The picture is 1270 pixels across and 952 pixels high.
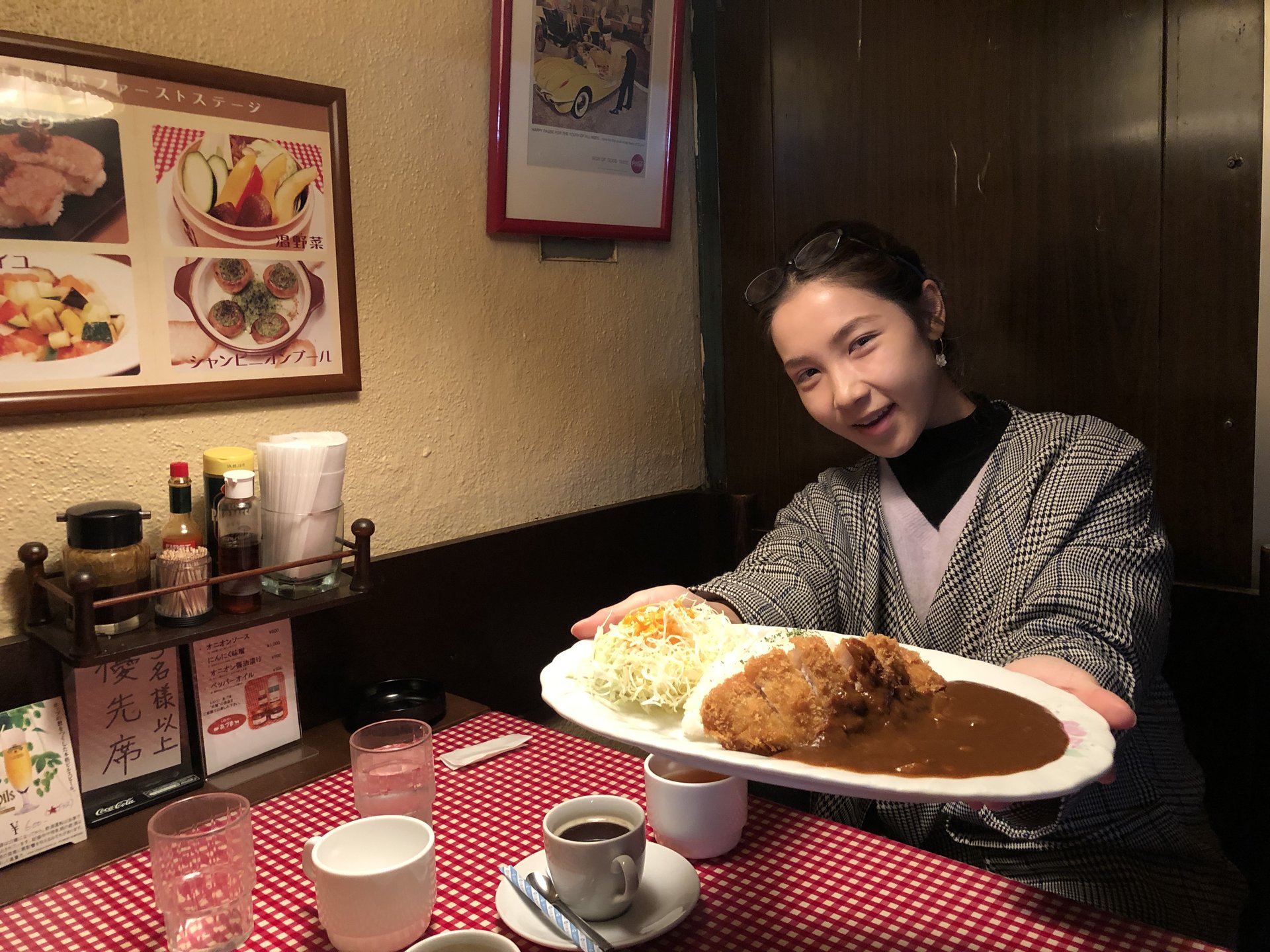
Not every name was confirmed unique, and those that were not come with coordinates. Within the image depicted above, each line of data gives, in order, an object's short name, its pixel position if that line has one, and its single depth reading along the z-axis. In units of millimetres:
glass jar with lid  1352
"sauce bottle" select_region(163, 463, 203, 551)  1440
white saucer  1023
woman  1448
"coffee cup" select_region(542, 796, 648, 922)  1024
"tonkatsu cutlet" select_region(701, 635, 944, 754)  1036
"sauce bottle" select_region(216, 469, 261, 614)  1485
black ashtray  1678
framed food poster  1396
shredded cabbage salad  1185
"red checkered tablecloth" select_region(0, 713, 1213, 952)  1037
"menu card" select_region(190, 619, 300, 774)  1521
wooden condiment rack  1279
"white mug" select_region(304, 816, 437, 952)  989
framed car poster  2031
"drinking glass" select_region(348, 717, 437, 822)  1269
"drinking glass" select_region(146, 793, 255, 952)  1018
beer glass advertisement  1281
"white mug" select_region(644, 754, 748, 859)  1169
